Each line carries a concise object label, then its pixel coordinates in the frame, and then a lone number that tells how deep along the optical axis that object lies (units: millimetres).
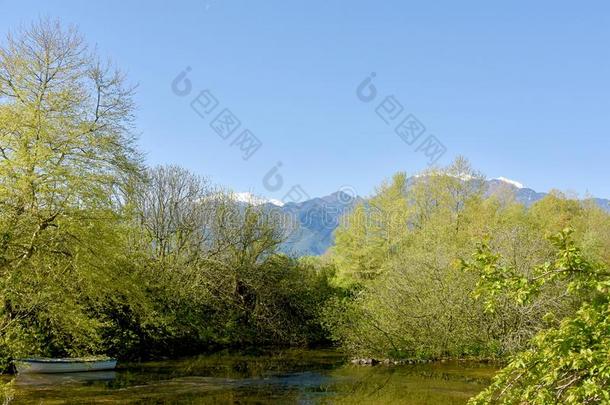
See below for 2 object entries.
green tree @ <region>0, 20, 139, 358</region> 17047
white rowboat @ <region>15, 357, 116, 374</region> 23188
